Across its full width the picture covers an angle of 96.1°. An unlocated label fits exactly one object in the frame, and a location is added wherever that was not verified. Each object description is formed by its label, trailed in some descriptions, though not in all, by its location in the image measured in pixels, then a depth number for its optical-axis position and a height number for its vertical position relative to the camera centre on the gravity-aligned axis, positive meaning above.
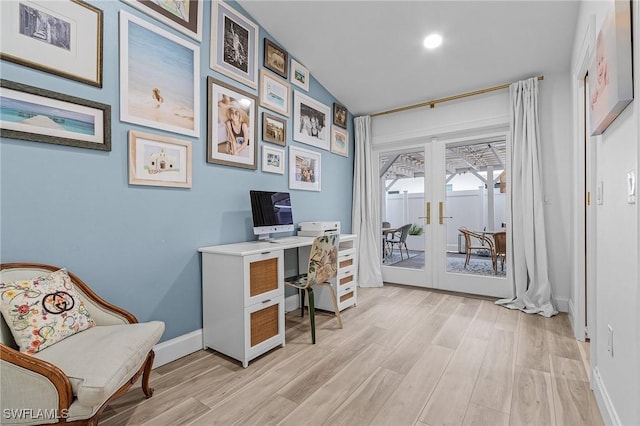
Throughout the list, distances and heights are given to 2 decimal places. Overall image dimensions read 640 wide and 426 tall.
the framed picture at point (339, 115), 3.90 +1.36
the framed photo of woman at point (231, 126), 2.35 +0.77
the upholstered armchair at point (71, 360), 1.04 -0.60
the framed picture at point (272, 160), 2.85 +0.55
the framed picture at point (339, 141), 3.88 +1.01
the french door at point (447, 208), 3.53 +0.08
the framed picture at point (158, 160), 1.90 +0.37
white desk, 1.98 -0.62
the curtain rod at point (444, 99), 3.28 +1.44
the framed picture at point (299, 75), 3.19 +1.57
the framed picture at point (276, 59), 2.86 +1.59
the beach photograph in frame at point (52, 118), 1.44 +0.52
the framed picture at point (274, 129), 2.85 +0.86
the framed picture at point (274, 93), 2.82 +1.23
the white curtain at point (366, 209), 4.08 +0.06
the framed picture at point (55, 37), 1.45 +0.95
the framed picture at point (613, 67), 1.08 +0.61
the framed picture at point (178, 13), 1.96 +1.45
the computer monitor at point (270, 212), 2.51 +0.01
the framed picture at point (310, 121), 3.27 +1.11
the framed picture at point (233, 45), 2.39 +1.49
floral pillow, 1.26 -0.46
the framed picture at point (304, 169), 3.20 +0.52
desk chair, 2.37 -0.48
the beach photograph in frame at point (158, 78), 1.86 +0.95
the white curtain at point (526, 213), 2.99 +0.00
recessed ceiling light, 2.76 +1.69
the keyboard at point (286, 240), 2.56 -0.26
